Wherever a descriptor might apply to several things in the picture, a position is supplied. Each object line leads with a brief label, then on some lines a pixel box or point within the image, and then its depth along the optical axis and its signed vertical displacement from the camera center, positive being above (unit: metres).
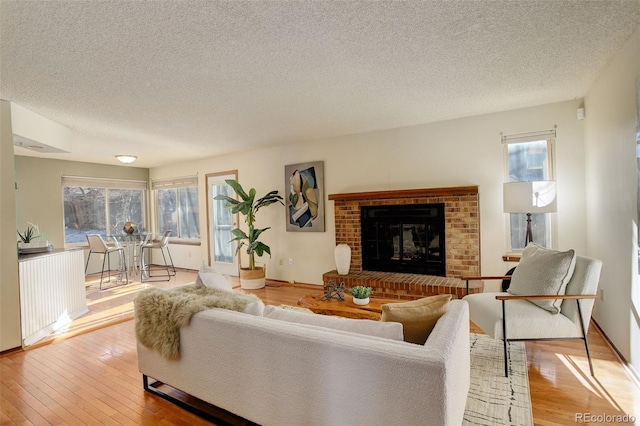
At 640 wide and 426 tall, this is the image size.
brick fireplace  3.97 -0.40
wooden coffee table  2.75 -0.93
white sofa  1.21 -0.74
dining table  5.84 -0.73
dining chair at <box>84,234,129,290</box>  5.45 -0.52
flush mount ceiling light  5.52 +0.98
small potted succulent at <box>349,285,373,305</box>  2.97 -0.84
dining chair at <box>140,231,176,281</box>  6.04 -0.91
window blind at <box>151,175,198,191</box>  6.88 +0.67
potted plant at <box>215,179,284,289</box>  5.29 -0.39
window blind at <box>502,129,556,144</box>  3.67 +0.75
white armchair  2.26 -0.85
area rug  1.85 -1.26
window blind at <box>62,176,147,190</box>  6.37 +0.69
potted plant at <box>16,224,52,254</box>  3.50 -0.33
